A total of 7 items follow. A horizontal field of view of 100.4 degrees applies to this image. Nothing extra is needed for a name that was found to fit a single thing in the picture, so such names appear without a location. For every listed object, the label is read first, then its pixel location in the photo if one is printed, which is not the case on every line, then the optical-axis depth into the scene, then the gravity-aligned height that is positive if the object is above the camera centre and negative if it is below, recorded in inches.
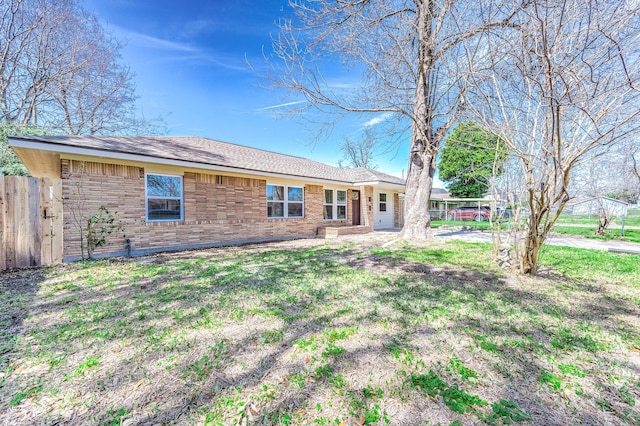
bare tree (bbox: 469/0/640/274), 121.4 +66.8
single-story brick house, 257.8 +31.2
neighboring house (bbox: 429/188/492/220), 1049.1 +20.1
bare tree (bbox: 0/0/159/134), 468.1 +285.7
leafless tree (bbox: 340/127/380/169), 343.6 +92.2
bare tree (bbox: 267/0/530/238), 211.3 +149.8
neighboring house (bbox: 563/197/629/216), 447.2 +1.0
